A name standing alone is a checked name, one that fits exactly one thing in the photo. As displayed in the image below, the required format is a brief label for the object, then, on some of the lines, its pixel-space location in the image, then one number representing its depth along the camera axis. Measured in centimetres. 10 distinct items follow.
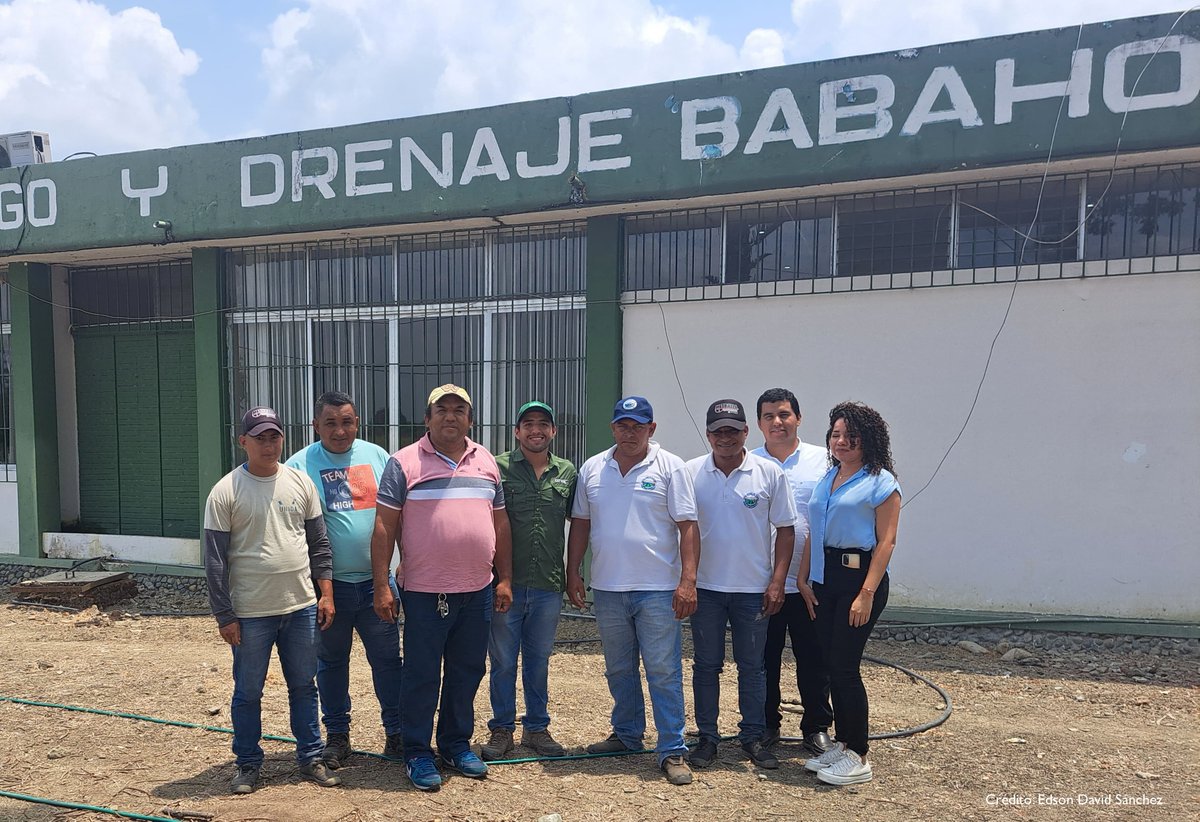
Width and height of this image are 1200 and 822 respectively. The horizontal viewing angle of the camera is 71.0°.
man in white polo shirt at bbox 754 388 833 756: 393
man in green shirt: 383
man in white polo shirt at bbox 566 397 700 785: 372
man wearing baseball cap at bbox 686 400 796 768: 376
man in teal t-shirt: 376
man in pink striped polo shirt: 354
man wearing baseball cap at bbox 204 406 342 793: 346
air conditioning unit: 887
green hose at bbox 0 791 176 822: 336
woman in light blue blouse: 353
